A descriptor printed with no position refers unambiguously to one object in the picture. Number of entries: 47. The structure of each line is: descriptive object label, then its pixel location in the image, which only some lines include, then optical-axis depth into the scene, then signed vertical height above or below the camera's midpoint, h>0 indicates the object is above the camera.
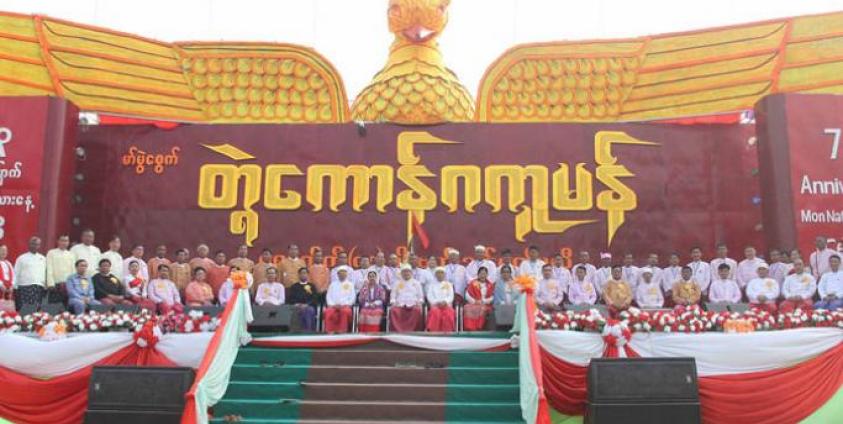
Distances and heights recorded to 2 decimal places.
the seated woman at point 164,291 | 12.29 +0.16
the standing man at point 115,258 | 12.67 +0.63
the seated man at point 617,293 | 12.53 +0.20
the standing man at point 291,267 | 13.33 +0.55
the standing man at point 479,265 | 13.23 +0.61
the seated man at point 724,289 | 12.77 +0.28
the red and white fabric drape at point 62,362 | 9.38 -0.66
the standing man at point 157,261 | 13.17 +0.61
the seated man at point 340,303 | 12.12 +0.01
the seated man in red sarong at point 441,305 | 11.86 +0.00
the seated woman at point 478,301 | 12.04 +0.06
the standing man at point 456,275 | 13.02 +0.45
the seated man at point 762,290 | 12.31 +0.26
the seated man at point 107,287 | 11.93 +0.20
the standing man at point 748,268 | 13.20 +0.61
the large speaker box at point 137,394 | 8.64 -0.90
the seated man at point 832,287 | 11.52 +0.30
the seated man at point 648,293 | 12.88 +0.21
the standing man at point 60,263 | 12.35 +0.53
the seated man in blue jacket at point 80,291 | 11.59 +0.14
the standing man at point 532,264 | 13.24 +0.63
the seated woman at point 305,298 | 12.17 +0.08
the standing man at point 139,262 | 12.68 +0.58
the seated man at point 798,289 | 11.95 +0.27
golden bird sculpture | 14.99 +3.83
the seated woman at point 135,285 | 12.20 +0.23
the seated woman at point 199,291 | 12.48 +0.16
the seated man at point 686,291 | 12.65 +0.24
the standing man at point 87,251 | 12.75 +0.73
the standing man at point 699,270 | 13.27 +0.57
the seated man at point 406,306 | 12.16 -0.02
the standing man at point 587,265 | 13.28 +0.63
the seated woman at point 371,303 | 12.02 +0.02
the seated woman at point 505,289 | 12.20 +0.23
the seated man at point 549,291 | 12.47 +0.22
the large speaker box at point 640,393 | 8.48 -0.82
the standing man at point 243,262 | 13.44 +0.62
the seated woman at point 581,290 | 12.84 +0.24
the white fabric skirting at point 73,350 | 9.65 -0.54
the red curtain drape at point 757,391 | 9.02 -0.85
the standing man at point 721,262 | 13.30 +0.70
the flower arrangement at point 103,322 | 10.31 -0.24
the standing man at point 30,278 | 11.94 +0.31
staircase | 9.06 -0.87
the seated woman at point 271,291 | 12.44 +0.17
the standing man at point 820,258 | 12.85 +0.75
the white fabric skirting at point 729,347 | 9.41 -0.43
